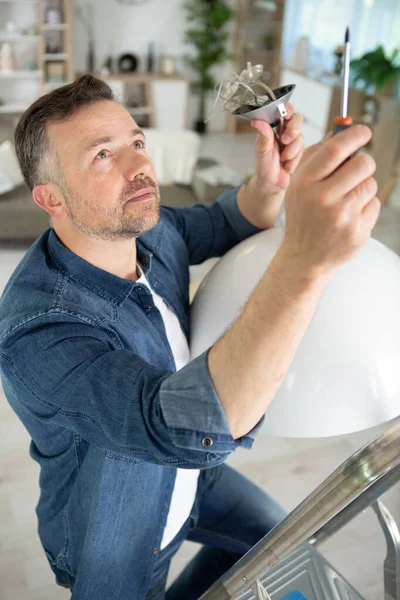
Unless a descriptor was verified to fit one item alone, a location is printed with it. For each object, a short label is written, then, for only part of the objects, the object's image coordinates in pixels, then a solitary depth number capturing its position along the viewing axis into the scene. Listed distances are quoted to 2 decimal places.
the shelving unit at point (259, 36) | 7.39
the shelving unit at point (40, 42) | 6.23
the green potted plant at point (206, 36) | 7.02
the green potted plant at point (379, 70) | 5.19
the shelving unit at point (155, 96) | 6.95
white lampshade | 0.81
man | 0.65
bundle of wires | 0.88
